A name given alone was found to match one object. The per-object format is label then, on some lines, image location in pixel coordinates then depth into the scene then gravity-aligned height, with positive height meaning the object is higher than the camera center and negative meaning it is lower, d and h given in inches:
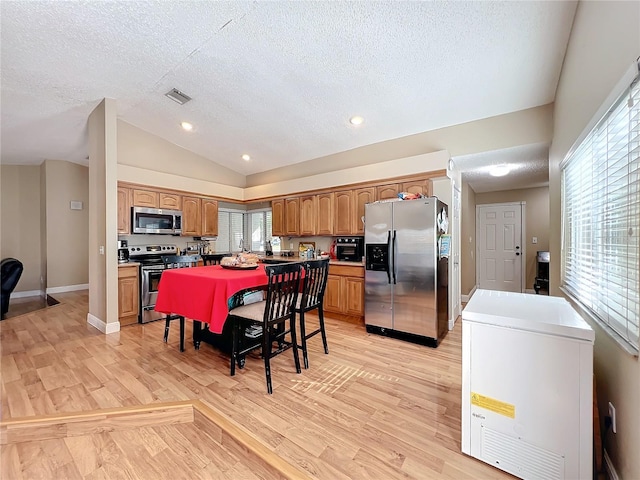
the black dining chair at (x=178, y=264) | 113.0 -14.2
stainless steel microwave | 170.2 +11.8
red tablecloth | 87.6 -17.9
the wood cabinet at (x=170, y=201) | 184.9 +25.9
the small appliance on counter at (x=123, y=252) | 165.4 -8.3
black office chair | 163.2 -23.4
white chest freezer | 49.3 -29.7
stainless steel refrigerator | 122.0 -14.9
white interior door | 221.6 -8.1
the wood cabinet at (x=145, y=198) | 172.9 +25.9
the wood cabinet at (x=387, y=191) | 156.9 +27.2
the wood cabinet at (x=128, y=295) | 147.6 -30.8
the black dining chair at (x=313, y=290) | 101.3 -20.8
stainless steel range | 153.6 -26.5
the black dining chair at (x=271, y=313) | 86.1 -25.5
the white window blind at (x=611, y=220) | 47.6 +3.8
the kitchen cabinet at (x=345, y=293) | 157.4 -32.6
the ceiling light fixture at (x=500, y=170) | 152.0 +37.8
